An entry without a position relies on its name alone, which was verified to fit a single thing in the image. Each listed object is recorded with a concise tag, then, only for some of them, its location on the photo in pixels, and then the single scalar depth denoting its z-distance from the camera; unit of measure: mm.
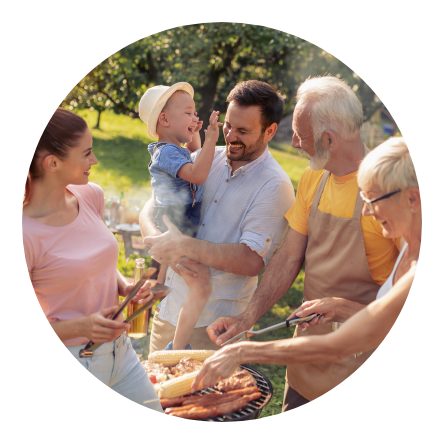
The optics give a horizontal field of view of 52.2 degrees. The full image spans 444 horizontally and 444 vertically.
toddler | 2062
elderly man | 1749
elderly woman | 1398
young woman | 1512
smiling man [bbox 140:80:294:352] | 1978
